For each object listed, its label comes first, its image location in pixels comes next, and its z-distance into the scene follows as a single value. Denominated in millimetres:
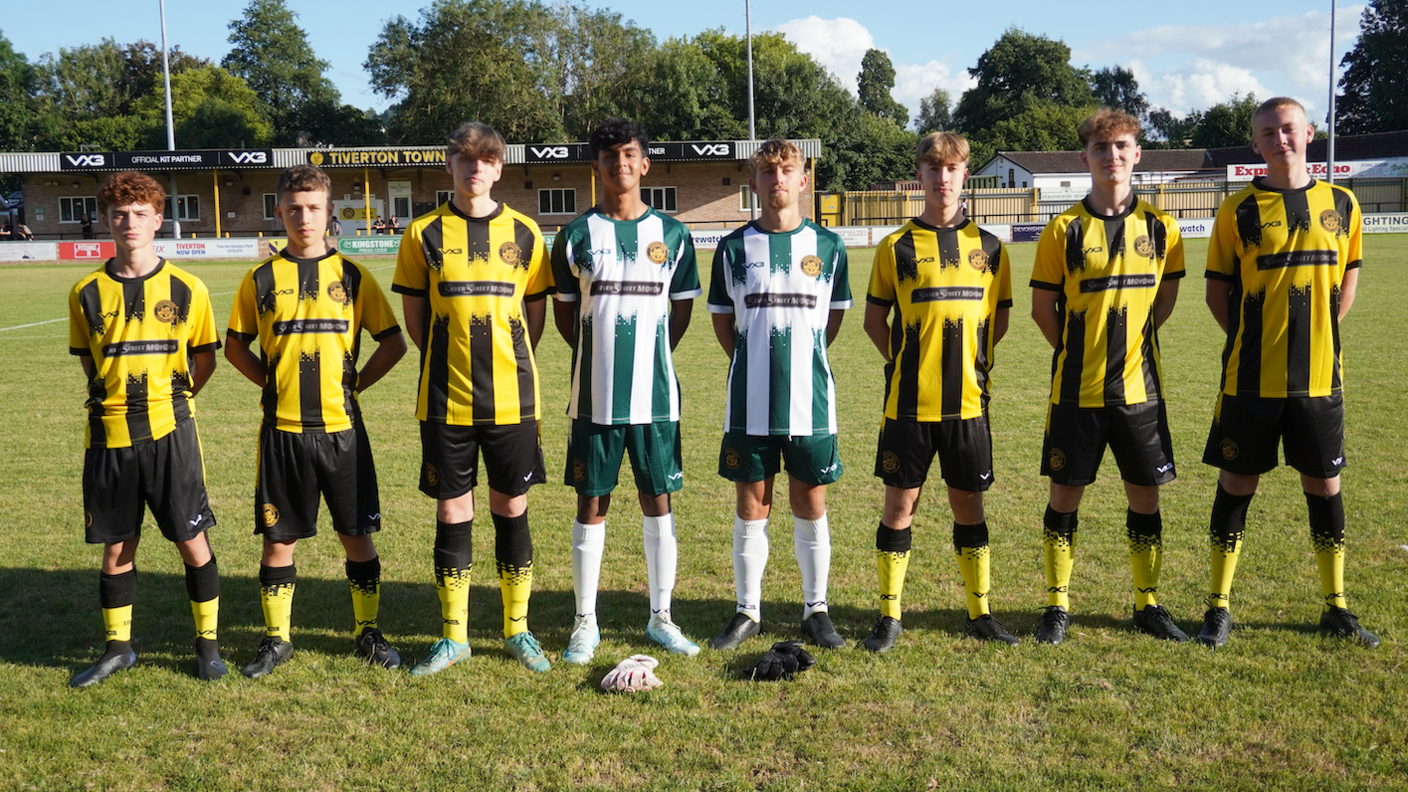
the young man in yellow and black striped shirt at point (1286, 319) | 4078
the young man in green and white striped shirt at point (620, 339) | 4113
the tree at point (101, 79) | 75625
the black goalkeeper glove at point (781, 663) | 3920
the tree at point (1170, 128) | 85438
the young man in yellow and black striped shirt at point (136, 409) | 3916
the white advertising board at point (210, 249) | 32250
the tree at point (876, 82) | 117250
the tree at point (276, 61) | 74000
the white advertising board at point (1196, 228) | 34031
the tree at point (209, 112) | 61656
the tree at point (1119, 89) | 99500
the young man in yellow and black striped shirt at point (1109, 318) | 4086
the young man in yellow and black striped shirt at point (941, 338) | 4133
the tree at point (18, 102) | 64188
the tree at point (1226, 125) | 71625
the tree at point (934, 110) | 118188
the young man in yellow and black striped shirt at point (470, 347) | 3986
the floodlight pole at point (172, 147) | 34678
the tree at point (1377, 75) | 64688
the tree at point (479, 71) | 56250
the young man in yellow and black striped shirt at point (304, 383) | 4000
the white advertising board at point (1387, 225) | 35312
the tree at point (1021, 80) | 83812
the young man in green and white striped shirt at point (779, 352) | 4164
